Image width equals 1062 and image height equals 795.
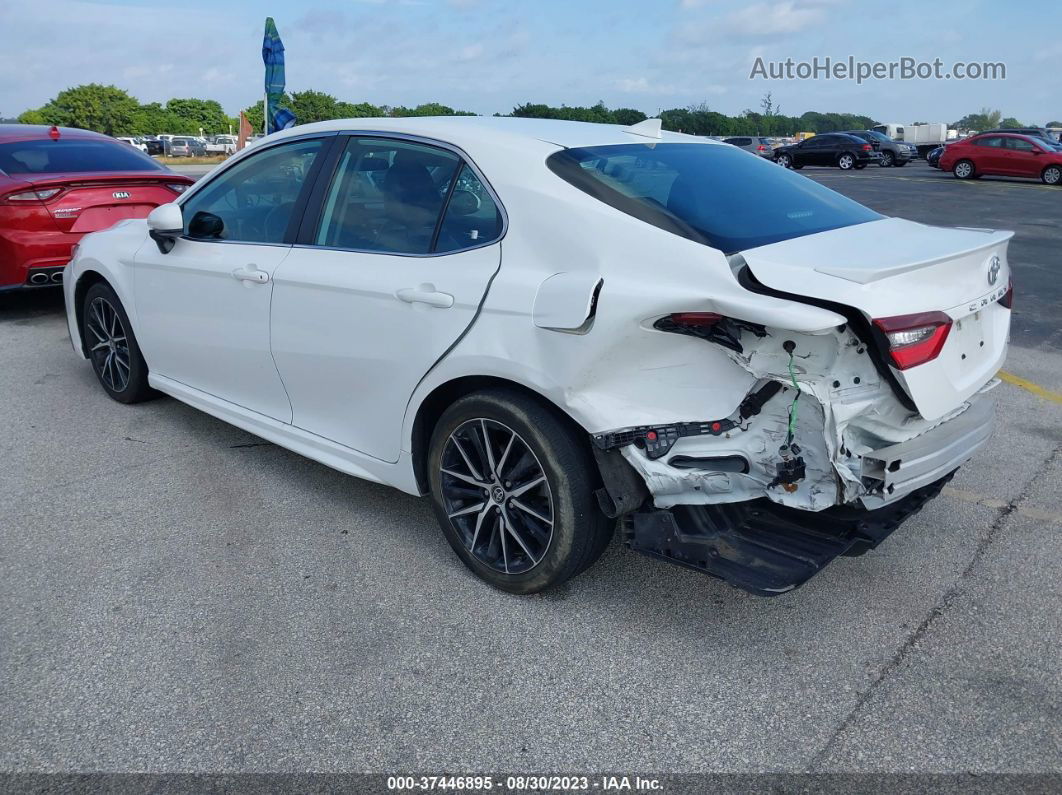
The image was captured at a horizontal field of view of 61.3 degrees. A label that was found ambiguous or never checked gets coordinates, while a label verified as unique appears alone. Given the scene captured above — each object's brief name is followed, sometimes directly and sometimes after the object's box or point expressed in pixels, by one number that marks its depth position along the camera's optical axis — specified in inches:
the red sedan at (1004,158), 992.2
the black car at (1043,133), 1047.6
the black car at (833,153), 1279.5
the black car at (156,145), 2134.6
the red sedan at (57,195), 277.1
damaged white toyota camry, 103.0
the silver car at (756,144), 1242.5
